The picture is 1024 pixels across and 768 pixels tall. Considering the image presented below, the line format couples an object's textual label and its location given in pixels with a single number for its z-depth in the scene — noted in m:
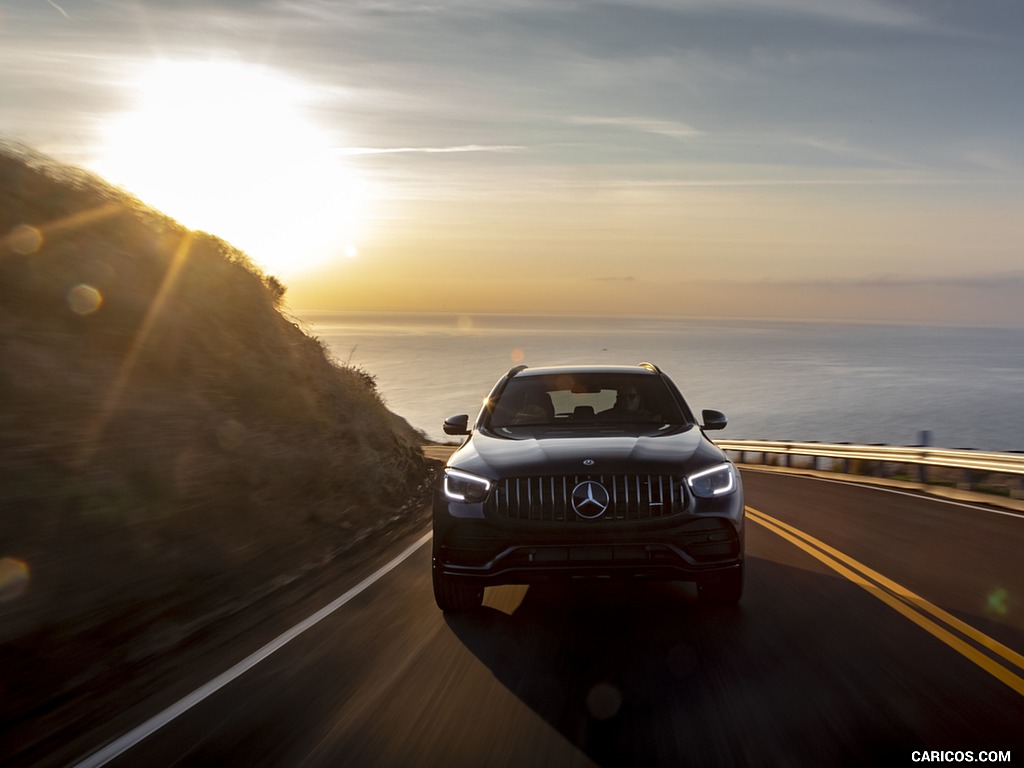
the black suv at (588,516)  6.02
